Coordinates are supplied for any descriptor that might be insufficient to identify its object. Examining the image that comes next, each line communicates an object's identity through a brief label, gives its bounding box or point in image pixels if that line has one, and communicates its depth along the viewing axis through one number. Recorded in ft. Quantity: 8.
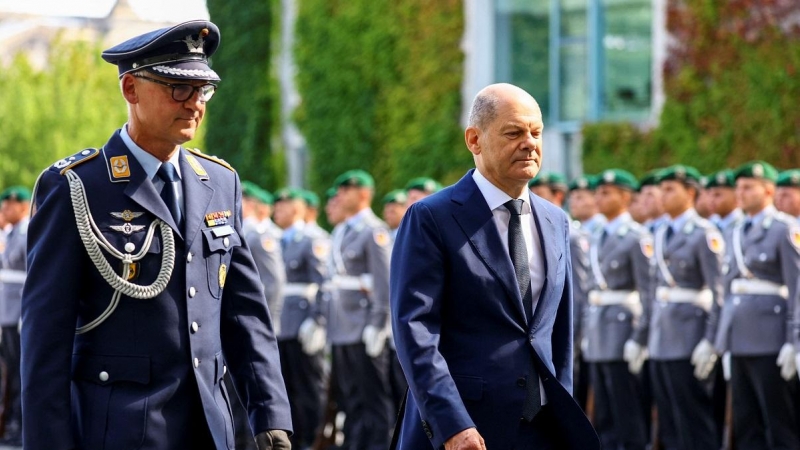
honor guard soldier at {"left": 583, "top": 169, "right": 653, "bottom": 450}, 59.48
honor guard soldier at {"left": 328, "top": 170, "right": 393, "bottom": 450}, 64.61
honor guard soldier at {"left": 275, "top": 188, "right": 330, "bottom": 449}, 68.82
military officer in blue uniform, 23.20
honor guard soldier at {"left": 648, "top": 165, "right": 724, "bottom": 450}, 55.31
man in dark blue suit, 25.33
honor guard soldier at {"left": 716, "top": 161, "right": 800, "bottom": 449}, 51.09
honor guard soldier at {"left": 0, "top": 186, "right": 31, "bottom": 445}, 75.32
